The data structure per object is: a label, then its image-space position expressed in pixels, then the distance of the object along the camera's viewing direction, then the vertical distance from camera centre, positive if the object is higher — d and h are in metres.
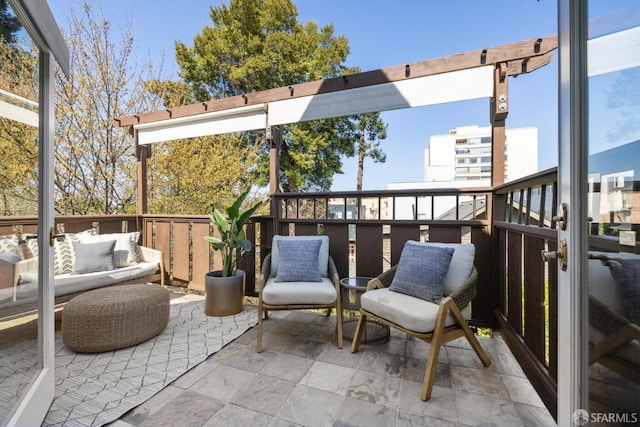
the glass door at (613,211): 0.80 +0.00
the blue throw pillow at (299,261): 2.63 -0.46
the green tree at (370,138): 11.27 +3.03
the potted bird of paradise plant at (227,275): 3.03 -0.69
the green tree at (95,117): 5.18 +1.82
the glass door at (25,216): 1.31 -0.01
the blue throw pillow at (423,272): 2.08 -0.46
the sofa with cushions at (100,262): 2.86 -0.56
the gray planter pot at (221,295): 3.04 -0.88
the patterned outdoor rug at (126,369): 1.60 -1.11
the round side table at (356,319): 2.48 -1.10
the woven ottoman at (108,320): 2.16 -0.84
